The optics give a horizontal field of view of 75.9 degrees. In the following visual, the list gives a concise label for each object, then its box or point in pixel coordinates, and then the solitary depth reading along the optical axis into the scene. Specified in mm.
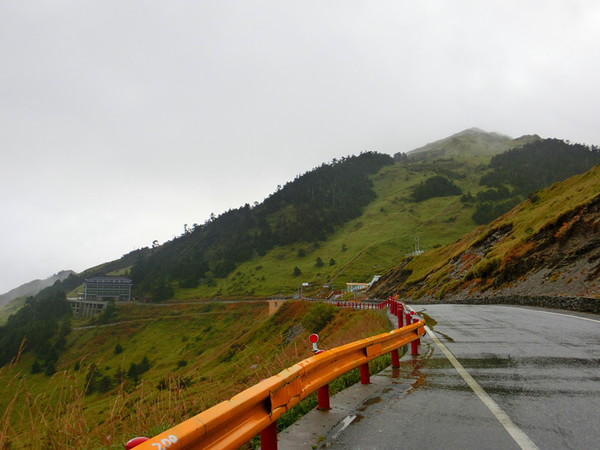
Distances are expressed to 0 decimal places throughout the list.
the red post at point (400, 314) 11359
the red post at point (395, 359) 7267
